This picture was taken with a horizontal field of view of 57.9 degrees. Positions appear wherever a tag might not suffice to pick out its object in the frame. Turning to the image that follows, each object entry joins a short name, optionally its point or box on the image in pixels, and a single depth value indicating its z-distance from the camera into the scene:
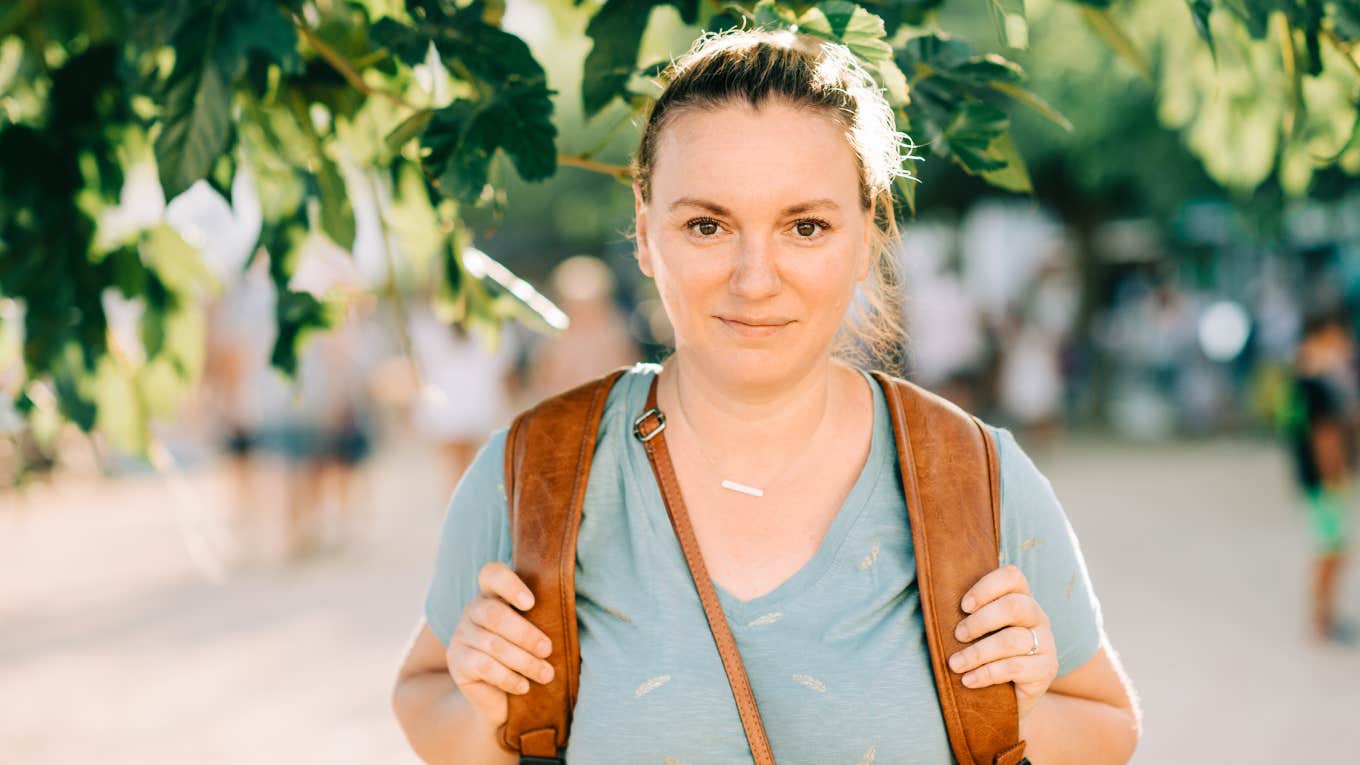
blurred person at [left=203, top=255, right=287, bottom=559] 9.51
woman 1.67
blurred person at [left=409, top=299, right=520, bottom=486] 8.77
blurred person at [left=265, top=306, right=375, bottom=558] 9.38
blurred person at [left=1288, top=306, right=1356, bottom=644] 6.23
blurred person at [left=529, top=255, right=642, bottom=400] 7.97
